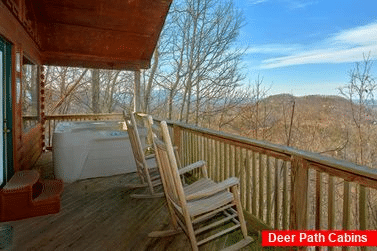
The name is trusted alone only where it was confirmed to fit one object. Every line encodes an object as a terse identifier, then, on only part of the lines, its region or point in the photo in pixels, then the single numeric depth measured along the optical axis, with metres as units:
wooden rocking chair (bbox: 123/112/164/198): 3.27
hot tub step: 2.72
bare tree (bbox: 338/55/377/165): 7.57
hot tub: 4.02
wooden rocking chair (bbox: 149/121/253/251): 1.96
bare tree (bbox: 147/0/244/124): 12.41
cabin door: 3.11
